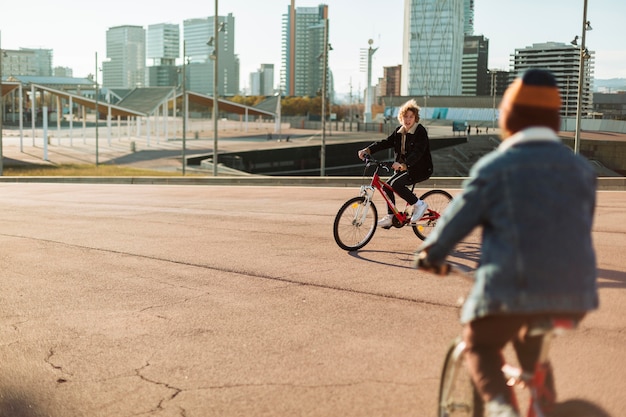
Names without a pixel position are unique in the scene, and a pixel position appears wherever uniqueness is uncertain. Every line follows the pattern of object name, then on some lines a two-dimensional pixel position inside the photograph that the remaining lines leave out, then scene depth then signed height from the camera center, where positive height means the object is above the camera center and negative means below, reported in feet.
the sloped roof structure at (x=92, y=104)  214.59 +3.74
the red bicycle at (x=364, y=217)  30.91 -3.78
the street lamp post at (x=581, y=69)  99.45 +7.67
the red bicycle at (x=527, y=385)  9.47 -3.48
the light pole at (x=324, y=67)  132.18 +9.81
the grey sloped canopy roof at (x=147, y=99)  231.50 +5.93
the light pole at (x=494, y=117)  378.92 +4.37
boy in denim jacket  9.19 -1.25
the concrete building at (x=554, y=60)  396.18 +35.36
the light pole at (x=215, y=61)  118.56 +9.49
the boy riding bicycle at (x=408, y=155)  30.78 -1.25
